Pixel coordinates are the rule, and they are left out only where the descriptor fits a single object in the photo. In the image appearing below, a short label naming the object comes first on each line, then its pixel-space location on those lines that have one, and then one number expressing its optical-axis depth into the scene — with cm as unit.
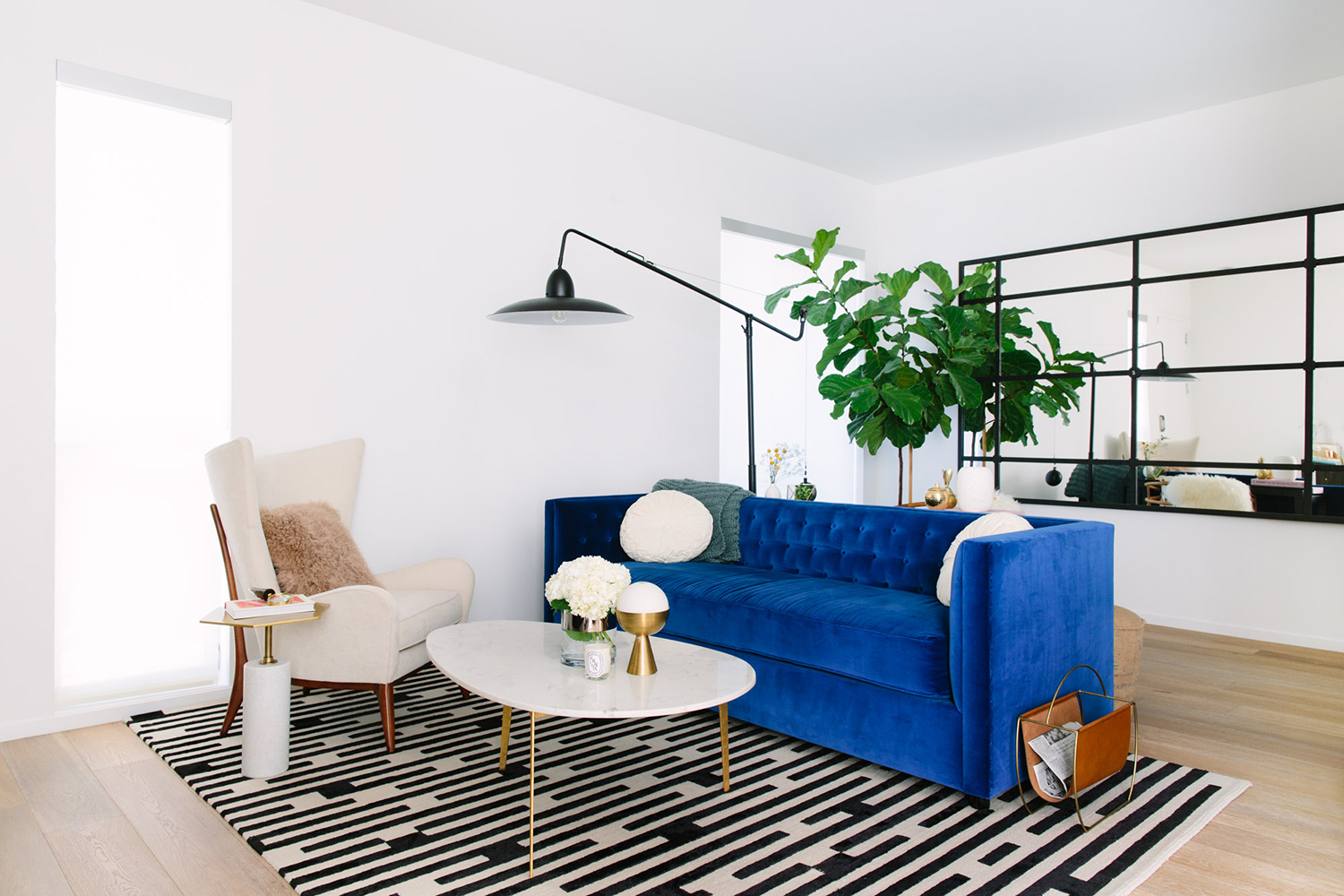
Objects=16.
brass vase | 421
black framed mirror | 451
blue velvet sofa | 246
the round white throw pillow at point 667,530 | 394
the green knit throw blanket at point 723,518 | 406
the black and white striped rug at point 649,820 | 208
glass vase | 242
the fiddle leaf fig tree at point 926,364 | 531
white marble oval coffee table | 212
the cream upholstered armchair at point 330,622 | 293
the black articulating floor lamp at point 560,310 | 359
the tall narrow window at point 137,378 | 328
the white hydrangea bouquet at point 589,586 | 240
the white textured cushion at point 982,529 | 284
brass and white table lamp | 237
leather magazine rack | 246
